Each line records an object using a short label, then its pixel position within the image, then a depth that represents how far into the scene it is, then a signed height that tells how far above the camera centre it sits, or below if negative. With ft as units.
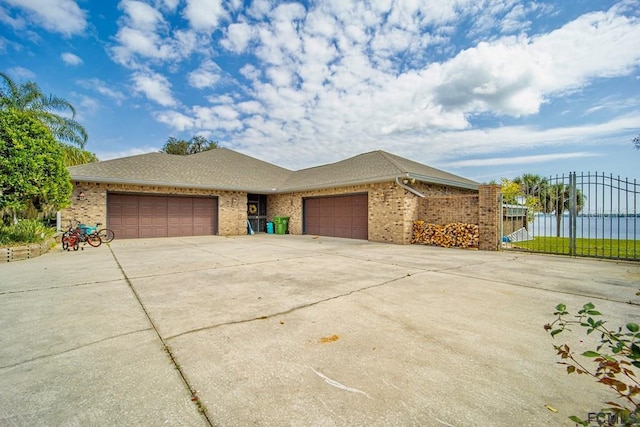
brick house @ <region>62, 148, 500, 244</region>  38.45 +2.62
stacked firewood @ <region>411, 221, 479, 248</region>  32.78 -2.80
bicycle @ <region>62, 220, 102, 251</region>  30.81 -3.03
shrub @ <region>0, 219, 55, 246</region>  26.09 -2.26
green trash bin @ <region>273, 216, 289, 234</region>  55.11 -2.49
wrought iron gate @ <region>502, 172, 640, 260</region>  23.40 +1.73
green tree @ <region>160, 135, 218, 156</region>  108.58 +26.38
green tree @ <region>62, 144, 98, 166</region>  51.35 +11.16
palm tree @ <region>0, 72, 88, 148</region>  42.37 +17.05
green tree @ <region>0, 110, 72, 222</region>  25.09 +4.47
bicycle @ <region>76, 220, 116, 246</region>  35.32 -2.89
